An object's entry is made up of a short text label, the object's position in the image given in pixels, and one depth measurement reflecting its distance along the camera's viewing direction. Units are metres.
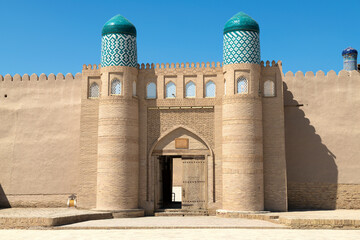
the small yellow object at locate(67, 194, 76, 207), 16.94
